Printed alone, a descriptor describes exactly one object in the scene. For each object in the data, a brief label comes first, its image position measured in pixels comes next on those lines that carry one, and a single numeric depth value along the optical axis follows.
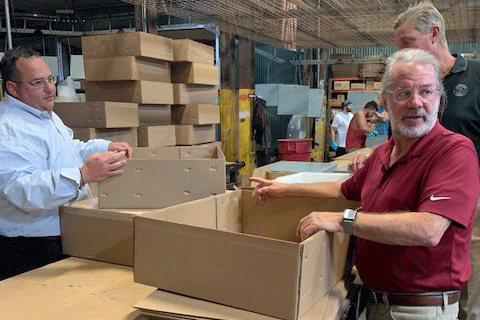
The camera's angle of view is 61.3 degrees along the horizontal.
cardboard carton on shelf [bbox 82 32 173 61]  3.65
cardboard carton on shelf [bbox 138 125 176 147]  3.99
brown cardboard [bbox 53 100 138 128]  3.42
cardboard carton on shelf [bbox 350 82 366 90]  9.63
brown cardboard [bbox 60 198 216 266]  1.63
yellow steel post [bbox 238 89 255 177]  6.90
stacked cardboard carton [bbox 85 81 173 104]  3.79
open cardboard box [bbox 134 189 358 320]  1.04
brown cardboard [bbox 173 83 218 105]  4.36
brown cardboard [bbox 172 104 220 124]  4.52
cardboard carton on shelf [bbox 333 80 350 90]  9.82
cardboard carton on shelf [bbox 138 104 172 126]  4.03
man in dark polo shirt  1.92
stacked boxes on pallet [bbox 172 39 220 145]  4.28
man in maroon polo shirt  1.17
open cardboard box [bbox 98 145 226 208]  1.66
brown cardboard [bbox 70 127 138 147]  3.41
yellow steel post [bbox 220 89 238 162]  6.65
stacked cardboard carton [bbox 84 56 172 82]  3.68
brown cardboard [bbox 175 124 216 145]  4.49
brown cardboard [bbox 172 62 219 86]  4.33
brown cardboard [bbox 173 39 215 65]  4.17
